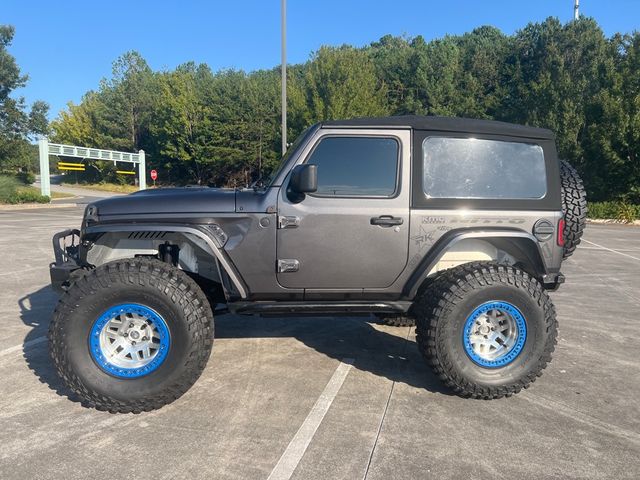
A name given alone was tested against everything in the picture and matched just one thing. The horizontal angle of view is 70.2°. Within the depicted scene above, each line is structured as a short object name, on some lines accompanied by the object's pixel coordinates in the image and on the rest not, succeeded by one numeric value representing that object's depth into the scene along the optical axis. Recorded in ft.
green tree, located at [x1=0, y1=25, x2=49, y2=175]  120.98
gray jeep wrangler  10.89
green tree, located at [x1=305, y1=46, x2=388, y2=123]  99.25
